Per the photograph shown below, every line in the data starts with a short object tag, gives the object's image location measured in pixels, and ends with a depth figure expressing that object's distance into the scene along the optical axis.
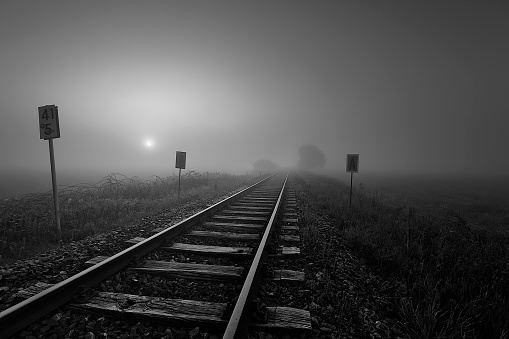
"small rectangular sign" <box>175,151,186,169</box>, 9.71
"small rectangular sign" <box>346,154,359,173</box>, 8.65
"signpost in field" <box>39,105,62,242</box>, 4.75
